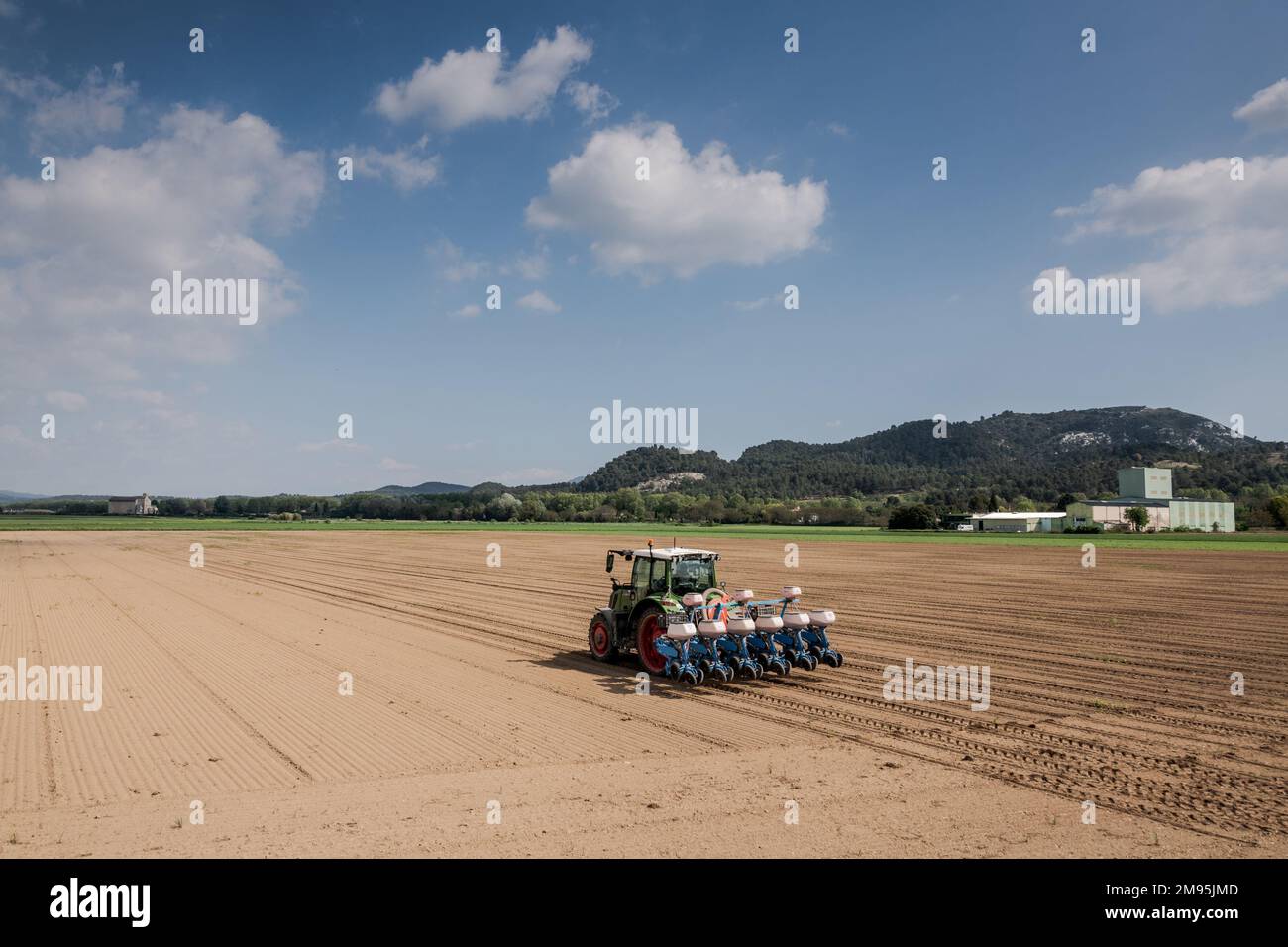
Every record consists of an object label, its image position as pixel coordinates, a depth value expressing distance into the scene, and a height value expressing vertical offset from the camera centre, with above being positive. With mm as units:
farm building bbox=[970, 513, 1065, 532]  91031 -4782
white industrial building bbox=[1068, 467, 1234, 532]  88375 -3769
